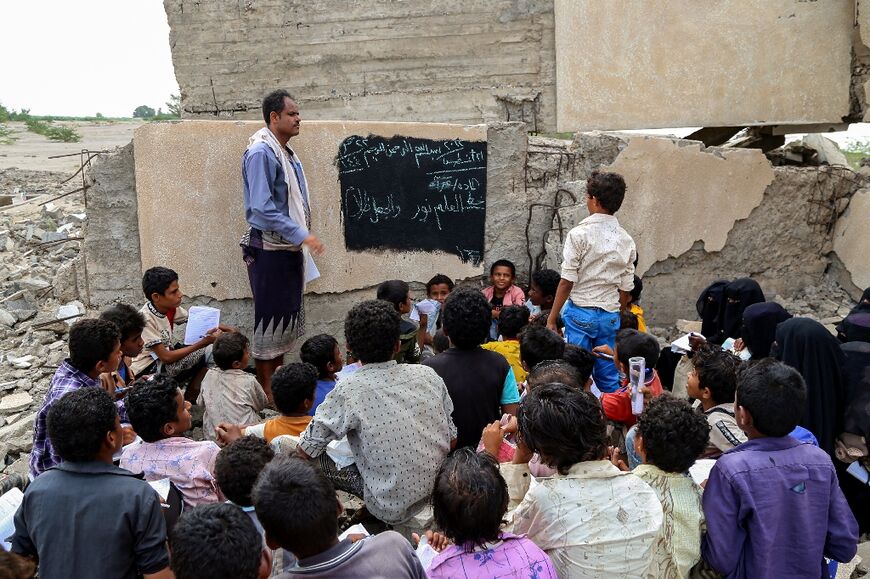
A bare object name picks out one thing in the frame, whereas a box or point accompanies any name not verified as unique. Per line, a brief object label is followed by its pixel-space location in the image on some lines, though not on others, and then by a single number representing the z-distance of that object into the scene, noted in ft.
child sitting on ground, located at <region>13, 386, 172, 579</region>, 7.45
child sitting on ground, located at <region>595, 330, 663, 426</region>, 12.07
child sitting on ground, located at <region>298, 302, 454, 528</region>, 9.70
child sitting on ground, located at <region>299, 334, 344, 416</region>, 13.05
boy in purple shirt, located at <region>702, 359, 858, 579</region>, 8.11
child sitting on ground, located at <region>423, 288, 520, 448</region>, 10.95
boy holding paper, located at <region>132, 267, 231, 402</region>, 14.84
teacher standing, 14.89
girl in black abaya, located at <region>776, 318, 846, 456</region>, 11.69
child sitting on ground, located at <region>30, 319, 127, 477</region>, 10.44
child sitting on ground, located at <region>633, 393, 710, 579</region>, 8.30
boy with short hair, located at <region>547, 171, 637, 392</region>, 14.53
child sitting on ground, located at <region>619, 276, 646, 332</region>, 16.08
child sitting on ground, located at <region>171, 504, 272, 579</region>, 6.26
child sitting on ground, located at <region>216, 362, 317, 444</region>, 11.10
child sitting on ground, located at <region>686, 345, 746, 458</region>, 10.11
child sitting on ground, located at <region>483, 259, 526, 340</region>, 18.10
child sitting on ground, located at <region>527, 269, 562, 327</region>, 17.61
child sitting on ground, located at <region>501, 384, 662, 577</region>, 7.52
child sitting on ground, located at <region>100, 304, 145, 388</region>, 12.92
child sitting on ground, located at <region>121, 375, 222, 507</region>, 9.37
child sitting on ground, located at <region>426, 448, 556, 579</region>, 7.00
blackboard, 18.31
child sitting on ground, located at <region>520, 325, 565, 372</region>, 12.21
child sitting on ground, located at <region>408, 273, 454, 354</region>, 17.56
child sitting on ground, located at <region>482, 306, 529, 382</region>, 13.76
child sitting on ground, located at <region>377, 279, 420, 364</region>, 15.08
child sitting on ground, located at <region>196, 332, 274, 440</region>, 13.09
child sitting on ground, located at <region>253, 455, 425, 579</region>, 6.55
